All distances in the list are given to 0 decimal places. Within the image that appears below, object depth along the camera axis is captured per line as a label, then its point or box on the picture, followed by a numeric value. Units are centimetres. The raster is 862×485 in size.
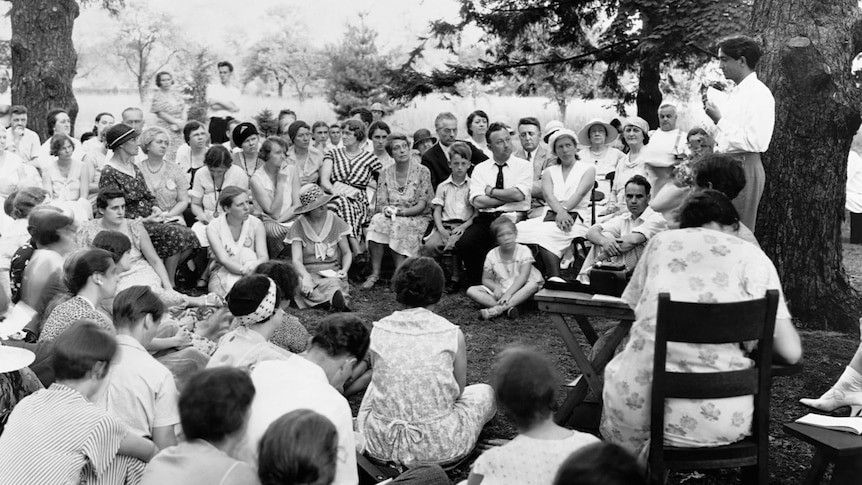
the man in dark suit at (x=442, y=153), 755
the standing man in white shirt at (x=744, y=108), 440
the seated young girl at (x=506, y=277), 595
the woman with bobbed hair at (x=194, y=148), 743
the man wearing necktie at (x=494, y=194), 662
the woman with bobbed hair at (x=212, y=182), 693
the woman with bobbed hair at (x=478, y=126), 760
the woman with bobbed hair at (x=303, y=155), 765
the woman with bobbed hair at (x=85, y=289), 361
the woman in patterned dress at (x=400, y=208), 713
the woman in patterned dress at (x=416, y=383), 333
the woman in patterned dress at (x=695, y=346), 276
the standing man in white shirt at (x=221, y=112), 894
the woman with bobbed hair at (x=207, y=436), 213
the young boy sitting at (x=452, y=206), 692
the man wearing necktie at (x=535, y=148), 730
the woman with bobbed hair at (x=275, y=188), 695
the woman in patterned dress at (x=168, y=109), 859
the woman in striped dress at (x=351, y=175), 734
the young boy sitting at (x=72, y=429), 237
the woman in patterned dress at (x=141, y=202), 624
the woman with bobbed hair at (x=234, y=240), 609
